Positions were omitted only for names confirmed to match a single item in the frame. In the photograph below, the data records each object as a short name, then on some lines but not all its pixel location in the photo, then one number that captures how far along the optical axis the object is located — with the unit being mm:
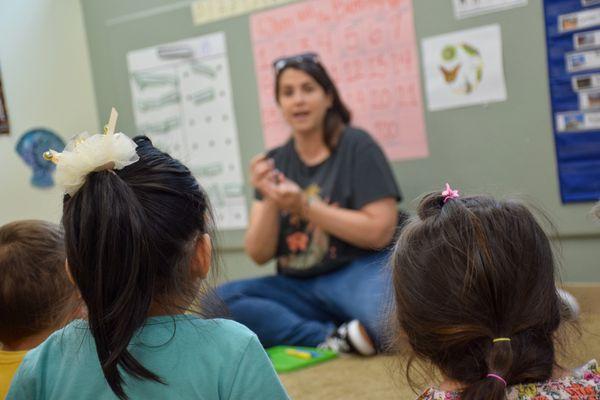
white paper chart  2816
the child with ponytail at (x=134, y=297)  808
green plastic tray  1896
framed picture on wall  2939
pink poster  2338
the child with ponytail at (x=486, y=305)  776
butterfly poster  2160
